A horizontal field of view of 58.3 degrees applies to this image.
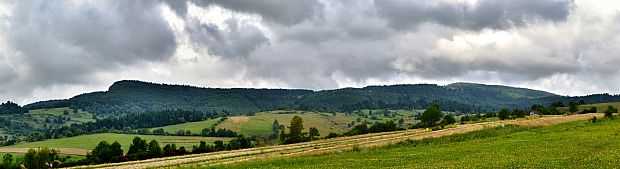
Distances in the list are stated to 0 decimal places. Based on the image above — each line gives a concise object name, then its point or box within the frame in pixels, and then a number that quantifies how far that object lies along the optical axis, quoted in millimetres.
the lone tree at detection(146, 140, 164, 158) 131750
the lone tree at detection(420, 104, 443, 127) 176250
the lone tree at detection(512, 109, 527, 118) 186000
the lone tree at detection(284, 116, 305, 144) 164000
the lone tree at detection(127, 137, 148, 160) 137050
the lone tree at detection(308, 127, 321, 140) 174375
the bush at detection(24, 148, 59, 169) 152112
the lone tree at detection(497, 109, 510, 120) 187550
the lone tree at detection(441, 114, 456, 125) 192825
